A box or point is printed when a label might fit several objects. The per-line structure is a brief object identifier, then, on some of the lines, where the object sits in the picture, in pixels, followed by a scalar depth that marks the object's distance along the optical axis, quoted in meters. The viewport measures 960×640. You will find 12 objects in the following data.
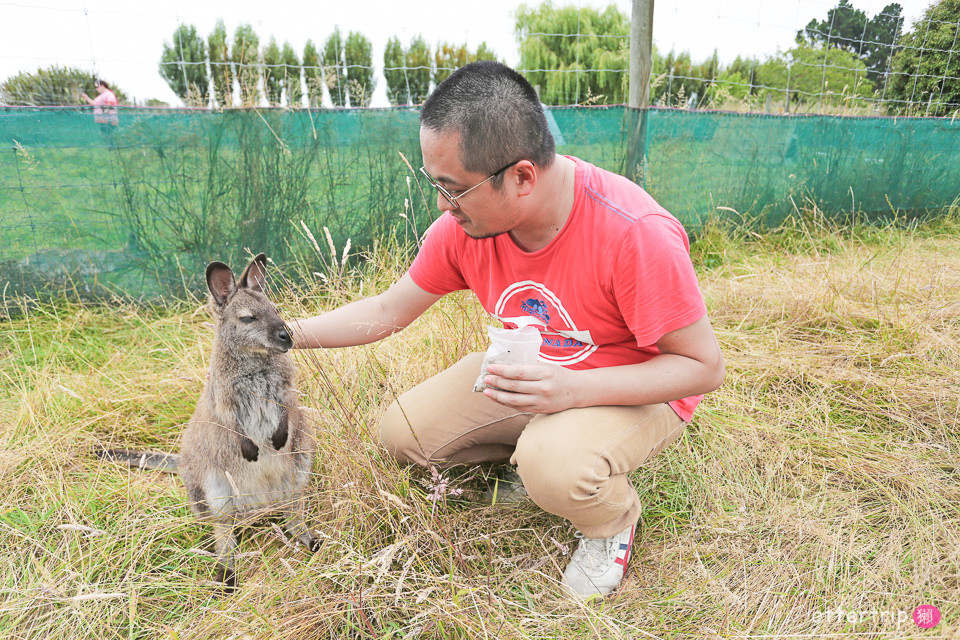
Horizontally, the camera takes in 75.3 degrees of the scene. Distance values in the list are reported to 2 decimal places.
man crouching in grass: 1.96
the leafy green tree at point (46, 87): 7.33
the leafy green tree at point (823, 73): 7.85
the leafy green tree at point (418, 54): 14.52
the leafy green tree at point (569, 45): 18.53
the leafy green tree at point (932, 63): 8.07
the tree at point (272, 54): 19.18
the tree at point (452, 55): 13.50
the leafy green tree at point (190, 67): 14.35
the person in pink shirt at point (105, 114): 4.48
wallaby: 2.46
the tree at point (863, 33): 7.66
